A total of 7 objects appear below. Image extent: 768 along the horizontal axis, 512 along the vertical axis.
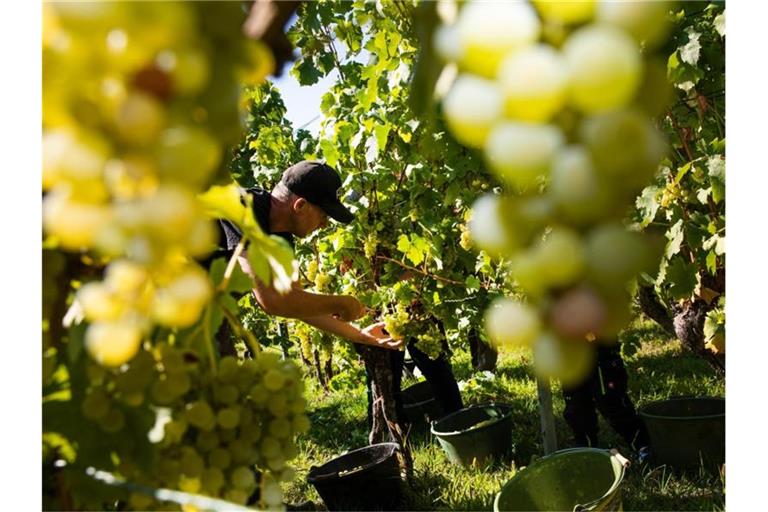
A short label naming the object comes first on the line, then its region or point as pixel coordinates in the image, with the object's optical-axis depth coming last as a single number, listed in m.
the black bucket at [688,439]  3.63
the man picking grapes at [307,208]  2.88
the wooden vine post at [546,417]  3.54
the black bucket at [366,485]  3.73
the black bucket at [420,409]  5.42
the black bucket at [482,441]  4.16
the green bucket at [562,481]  2.87
